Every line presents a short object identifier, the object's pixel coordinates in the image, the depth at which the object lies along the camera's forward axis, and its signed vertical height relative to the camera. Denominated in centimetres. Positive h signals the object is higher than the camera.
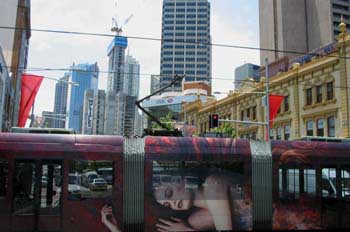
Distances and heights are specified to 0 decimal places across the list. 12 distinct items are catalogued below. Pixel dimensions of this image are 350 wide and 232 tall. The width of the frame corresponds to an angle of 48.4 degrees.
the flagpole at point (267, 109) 2816 +394
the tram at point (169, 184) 1032 -66
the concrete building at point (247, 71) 13825 +3325
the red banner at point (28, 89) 2375 +420
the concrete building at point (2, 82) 2512 +513
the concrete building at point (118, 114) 10800 +1310
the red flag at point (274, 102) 2982 +462
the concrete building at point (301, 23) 10044 +3657
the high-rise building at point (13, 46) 3578 +1121
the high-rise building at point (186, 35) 15925 +5285
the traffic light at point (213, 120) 2577 +272
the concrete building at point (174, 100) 10244 +1668
